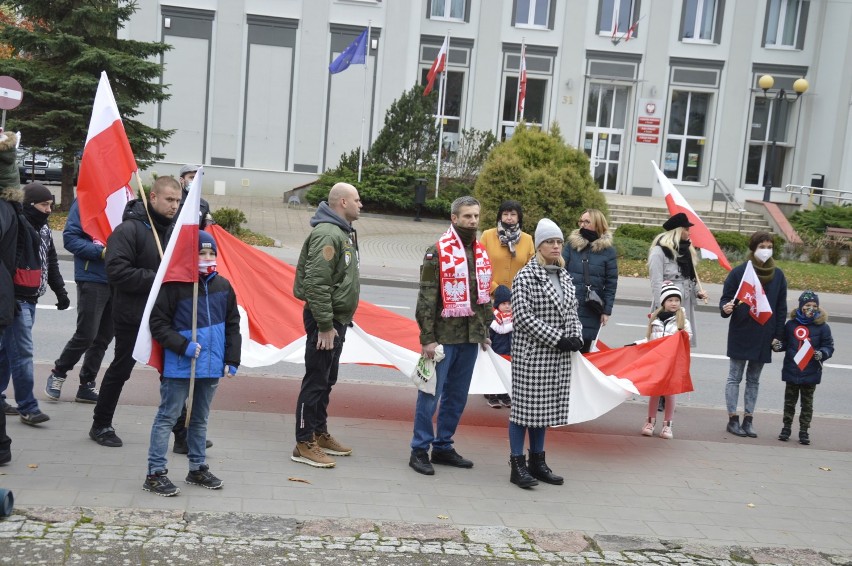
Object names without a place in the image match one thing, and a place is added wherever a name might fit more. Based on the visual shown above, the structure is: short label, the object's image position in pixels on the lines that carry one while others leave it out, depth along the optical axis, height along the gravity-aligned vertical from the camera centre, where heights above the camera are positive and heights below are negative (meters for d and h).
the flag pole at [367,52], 32.05 +3.66
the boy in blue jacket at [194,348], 5.85 -1.25
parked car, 30.58 -1.24
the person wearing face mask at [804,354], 8.68 -1.44
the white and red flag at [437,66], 30.58 +3.23
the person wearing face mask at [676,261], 9.20 -0.74
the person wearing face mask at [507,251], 8.64 -0.73
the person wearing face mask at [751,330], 8.84 -1.29
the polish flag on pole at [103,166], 6.91 -0.21
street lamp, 30.69 +3.50
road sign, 14.50 +0.58
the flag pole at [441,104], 29.80 +2.21
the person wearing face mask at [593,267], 9.00 -0.84
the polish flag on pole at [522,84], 32.38 +3.01
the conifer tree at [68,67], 22.36 +1.64
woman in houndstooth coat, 6.83 -1.23
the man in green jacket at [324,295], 6.58 -0.98
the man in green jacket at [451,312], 6.99 -1.08
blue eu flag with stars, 29.44 +3.16
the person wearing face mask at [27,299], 6.86 -1.24
